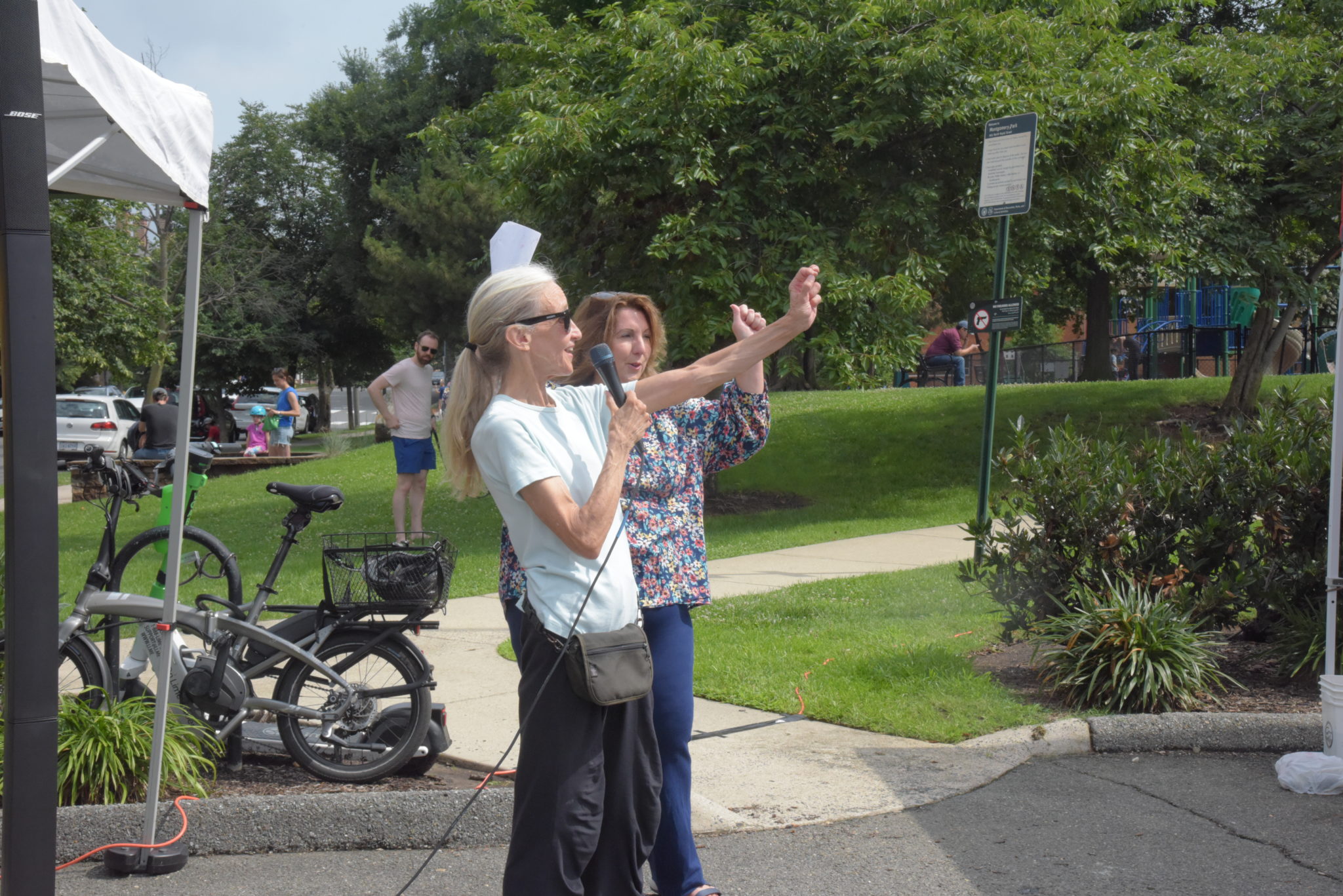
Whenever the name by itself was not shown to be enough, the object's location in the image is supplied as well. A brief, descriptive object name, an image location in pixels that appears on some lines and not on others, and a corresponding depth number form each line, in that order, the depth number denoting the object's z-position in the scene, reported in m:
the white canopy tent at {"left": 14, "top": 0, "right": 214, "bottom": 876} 3.47
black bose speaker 2.73
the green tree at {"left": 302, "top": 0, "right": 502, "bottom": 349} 31.42
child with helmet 24.77
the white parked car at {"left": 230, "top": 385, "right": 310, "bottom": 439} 38.19
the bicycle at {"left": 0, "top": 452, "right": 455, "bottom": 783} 4.78
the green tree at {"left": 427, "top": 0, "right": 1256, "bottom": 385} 11.70
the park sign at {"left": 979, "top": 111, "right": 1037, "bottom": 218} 8.09
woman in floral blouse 3.36
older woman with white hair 2.71
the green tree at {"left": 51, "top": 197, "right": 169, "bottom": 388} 21.38
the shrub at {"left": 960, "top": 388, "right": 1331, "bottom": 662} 6.03
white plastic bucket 4.86
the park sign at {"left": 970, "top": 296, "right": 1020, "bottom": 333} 8.21
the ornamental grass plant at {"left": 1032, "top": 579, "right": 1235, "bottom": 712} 5.51
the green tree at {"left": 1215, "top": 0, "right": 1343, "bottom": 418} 14.99
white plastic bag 4.73
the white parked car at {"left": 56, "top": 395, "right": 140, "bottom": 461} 26.53
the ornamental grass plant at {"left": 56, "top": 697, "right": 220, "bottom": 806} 4.38
